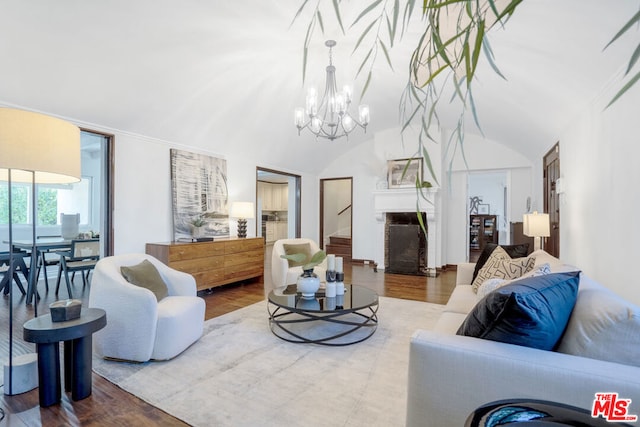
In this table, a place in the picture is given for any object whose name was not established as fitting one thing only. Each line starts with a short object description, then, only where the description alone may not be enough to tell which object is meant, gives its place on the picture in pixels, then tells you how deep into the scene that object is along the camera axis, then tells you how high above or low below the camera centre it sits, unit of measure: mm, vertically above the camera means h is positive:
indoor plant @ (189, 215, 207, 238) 4691 -122
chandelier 3555 +1287
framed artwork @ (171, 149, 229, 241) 4648 +345
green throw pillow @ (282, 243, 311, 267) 4621 -480
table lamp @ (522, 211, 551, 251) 3777 -113
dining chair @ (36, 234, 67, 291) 4488 -626
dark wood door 4436 +284
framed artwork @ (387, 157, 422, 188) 6438 +880
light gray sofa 1100 -551
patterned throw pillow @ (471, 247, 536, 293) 2461 -422
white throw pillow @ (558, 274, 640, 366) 1179 -449
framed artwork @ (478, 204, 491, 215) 11153 +240
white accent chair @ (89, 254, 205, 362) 2332 -771
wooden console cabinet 4074 -576
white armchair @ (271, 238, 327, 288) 4234 -714
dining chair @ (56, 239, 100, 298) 4398 -532
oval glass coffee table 2748 -998
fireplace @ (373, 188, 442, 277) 6145 +10
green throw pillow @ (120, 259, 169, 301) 2631 -497
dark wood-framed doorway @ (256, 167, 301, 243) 10961 +430
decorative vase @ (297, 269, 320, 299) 3055 -650
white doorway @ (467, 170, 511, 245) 10695 +622
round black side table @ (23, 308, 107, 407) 1881 -819
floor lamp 1725 +413
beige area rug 1830 -1107
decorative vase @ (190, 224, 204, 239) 4690 -197
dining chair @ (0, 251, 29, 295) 3958 -656
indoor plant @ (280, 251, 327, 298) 3046 -612
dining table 3988 -386
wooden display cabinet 9578 -425
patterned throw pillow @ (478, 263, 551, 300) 1917 -449
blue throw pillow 1268 -401
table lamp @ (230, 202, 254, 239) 5246 +73
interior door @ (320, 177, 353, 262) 8180 -5
